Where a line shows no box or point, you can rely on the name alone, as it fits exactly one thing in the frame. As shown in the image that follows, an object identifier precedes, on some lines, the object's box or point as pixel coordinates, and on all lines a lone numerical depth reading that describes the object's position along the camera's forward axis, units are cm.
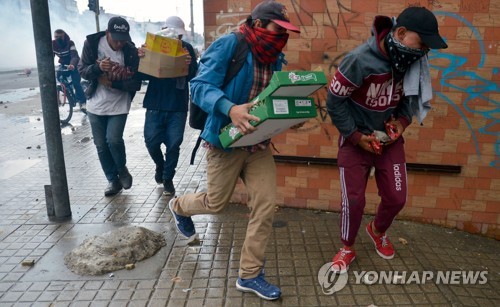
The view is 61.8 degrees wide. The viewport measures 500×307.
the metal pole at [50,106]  399
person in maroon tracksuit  285
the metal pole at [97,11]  1316
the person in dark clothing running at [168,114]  485
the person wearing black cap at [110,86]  473
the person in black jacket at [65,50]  1064
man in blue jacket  268
